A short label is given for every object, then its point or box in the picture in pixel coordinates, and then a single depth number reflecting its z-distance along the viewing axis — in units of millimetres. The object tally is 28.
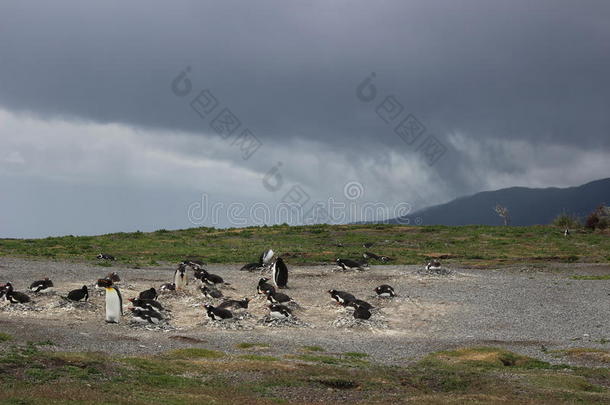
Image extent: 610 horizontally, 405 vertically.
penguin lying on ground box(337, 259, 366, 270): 37875
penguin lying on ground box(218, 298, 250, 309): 25578
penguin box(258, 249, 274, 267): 38281
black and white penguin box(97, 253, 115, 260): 42688
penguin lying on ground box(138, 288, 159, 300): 26544
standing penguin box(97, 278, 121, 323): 22927
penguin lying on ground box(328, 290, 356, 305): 27422
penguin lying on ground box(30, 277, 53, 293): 26091
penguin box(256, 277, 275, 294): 27483
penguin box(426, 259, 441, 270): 36719
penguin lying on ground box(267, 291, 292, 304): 26312
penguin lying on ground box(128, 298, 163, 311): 23389
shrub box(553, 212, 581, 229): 69688
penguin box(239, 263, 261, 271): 38053
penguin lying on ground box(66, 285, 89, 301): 25219
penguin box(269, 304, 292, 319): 24720
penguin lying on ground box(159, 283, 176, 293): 28984
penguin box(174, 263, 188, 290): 29438
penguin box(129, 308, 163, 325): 23031
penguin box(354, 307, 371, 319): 25203
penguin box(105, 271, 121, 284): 29103
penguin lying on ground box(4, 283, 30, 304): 24344
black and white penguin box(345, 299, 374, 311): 26250
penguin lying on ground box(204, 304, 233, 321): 24031
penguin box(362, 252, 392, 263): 44969
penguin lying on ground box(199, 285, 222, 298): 27766
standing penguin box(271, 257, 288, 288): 32156
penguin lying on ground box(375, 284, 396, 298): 29594
